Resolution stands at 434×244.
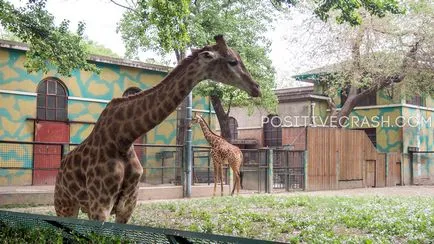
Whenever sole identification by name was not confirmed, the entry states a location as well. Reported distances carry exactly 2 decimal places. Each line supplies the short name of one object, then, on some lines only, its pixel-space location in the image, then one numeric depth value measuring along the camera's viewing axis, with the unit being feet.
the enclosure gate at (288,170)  59.62
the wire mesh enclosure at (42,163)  48.59
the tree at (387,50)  73.00
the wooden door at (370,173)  71.36
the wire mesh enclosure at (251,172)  56.76
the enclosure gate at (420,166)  81.82
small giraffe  47.51
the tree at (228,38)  61.77
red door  53.26
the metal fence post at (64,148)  40.60
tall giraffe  15.75
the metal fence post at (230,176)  53.67
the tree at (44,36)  35.83
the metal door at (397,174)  77.30
